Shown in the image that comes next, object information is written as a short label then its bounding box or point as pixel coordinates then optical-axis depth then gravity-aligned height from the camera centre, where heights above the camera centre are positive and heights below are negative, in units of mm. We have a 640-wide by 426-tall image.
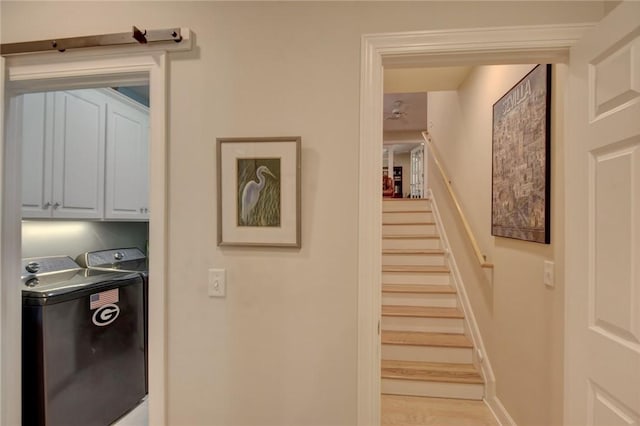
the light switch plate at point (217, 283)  1371 -312
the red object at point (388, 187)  7508 +613
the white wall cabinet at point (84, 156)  2006 +412
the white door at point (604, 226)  948 -41
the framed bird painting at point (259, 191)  1333 +89
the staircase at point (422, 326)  2445 -1048
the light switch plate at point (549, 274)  1598 -311
